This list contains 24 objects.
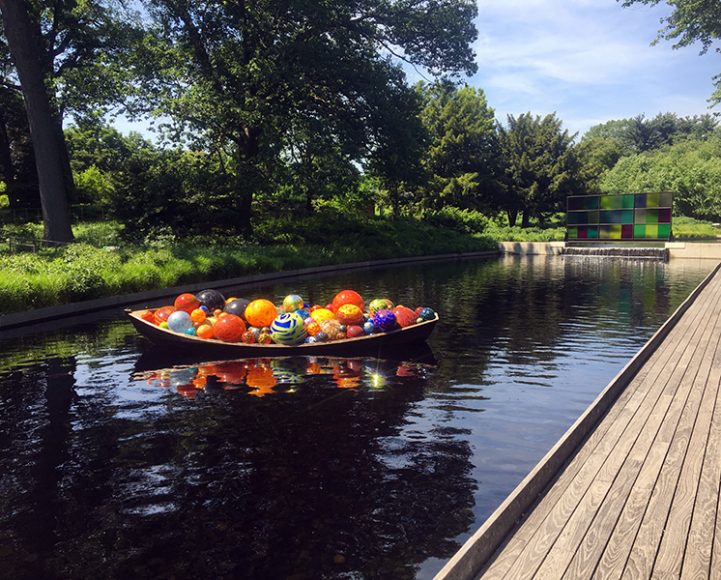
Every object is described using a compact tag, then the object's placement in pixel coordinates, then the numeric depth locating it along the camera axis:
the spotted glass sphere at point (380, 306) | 13.93
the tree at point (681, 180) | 74.75
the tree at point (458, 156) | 63.26
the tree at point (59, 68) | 25.95
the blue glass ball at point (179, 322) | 12.59
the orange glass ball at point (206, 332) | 12.43
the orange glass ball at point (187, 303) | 13.88
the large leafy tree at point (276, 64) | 32.56
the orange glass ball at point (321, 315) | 12.96
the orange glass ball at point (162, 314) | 13.17
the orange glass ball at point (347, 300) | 13.45
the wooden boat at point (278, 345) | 12.08
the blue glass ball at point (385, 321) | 12.71
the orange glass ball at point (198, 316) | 13.22
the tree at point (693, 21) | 40.34
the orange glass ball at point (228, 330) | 12.31
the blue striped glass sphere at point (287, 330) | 12.06
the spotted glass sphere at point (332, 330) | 12.38
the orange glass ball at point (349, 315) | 12.84
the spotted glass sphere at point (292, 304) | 13.89
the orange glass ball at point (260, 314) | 13.09
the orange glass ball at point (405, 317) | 13.14
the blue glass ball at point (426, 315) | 13.45
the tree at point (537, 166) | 67.19
